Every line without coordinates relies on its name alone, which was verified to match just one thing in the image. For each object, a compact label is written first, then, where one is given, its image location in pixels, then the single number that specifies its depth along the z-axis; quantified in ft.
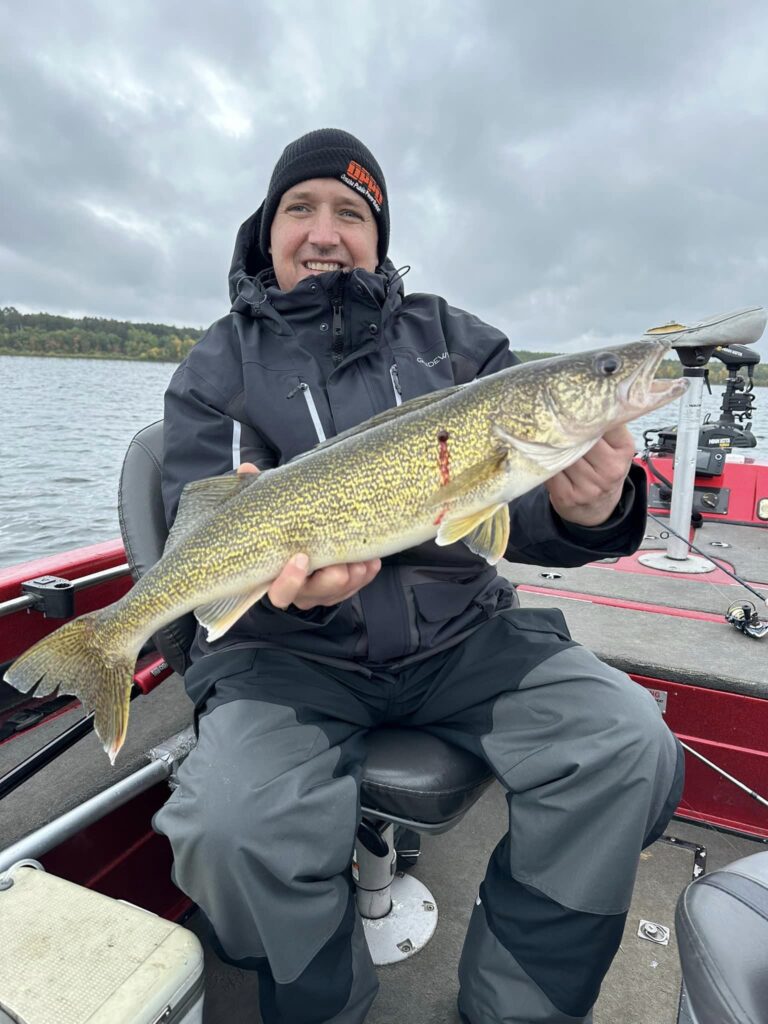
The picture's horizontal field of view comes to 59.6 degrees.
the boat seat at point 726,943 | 1.20
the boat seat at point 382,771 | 2.11
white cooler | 1.49
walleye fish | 2.17
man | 1.92
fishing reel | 3.49
